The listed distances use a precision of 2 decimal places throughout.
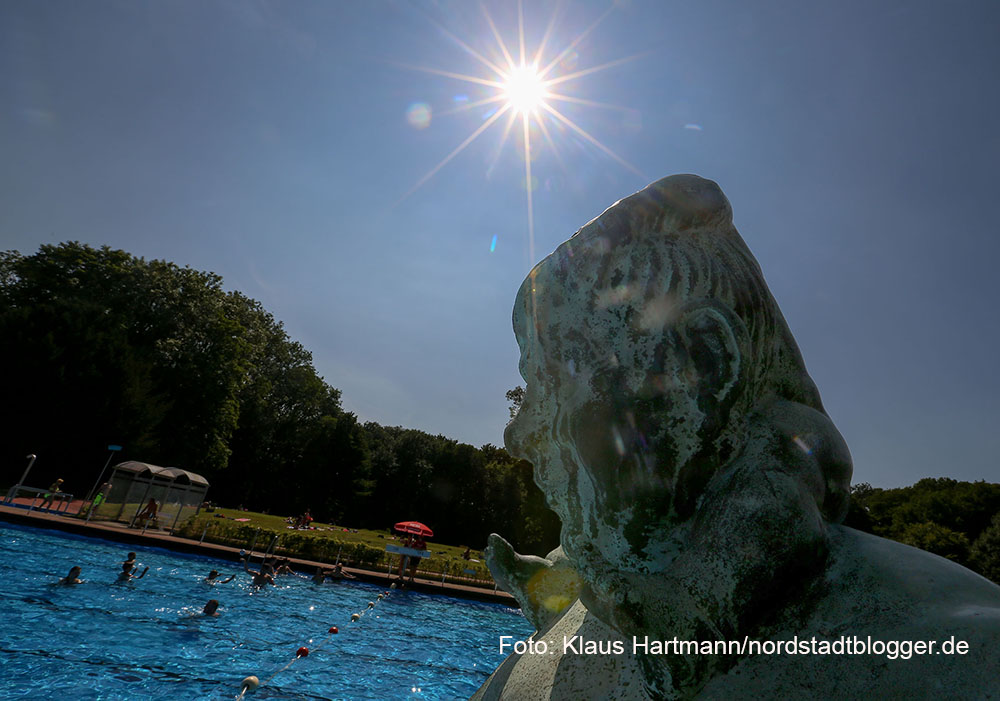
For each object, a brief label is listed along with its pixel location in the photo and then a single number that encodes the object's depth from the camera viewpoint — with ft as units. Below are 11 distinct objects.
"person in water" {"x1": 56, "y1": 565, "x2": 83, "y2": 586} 44.91
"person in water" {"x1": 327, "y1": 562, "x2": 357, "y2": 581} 72.43
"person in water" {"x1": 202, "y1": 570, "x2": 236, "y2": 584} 57.14
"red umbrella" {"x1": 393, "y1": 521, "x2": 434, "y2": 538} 91.30
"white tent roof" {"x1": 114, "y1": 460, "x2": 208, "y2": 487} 82.43
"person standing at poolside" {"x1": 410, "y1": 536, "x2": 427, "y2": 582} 80.73
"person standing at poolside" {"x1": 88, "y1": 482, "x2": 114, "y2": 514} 74.13
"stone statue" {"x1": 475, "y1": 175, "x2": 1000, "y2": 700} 4.91
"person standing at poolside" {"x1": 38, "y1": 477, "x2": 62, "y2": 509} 76.64
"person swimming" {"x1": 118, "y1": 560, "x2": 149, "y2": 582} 50.06
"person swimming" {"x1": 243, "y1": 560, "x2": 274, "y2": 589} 59.48
